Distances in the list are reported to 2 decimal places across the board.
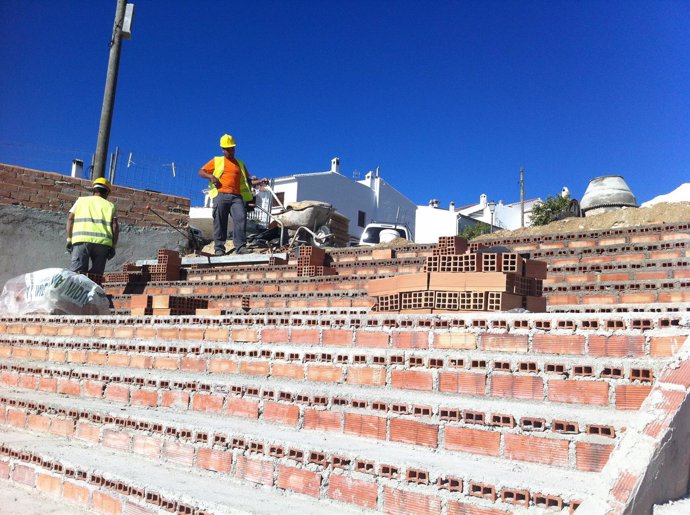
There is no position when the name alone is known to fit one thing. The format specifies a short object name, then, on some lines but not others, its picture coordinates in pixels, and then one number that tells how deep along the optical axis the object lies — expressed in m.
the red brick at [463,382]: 2.95
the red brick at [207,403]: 3.70
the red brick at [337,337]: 3.60
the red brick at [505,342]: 2.97
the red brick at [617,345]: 2.64
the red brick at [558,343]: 2.80
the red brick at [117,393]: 4.27
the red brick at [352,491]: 2.50
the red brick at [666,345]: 2.53
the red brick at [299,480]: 2.68
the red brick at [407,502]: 2.31
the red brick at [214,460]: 3.04
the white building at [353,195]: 36.12
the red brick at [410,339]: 3.29
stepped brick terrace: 2.30
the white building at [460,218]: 39.12
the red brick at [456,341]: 3.14
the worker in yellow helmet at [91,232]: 7.60
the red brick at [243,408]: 3.50
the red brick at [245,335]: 4.09
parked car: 14.21
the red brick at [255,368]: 3.82
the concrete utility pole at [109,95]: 10.98
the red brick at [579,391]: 2.59
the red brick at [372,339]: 3.45
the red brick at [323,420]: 3.11
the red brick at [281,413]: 3.30
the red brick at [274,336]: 3.93
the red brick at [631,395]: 2.49
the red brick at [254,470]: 2.85
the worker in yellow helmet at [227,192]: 9.09
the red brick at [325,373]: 3.47
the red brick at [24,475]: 3.48
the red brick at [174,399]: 3.88
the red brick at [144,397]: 4.06
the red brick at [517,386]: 2.77
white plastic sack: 6.21
